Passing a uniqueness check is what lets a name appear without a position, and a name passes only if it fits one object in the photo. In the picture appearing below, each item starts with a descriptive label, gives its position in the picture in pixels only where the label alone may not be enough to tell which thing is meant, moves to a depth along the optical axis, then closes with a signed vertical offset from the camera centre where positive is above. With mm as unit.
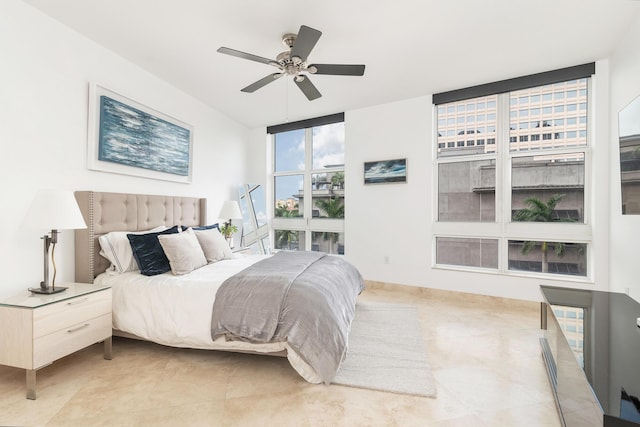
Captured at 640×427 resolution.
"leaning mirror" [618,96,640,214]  1927 +426
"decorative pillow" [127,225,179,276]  2576 -394
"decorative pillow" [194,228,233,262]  3143 -376
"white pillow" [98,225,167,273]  2623 -376
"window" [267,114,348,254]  4891 +507
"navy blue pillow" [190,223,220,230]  3594 -202
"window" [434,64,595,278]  3320 +468
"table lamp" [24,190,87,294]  1970 -39
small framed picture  4227 +646
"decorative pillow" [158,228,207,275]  2615 -386
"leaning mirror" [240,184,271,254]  5039 -154
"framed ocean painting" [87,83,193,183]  2758 +800
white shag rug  1987 -1173
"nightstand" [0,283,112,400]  1795 -781
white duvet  2135 -789
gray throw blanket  1941 -729
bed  1973 -682
